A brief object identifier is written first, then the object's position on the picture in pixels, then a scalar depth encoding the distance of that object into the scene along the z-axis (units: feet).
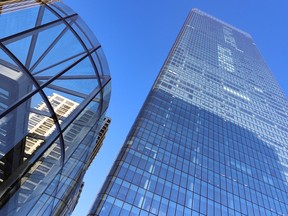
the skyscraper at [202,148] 135.54
